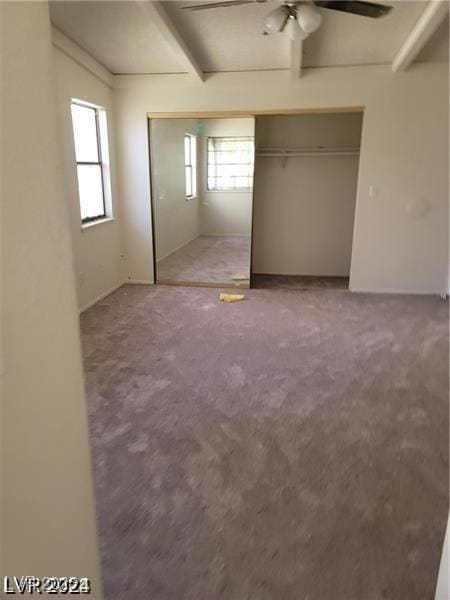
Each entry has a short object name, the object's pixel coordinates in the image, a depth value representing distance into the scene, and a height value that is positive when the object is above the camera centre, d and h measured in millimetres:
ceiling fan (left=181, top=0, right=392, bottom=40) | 2525 +1043
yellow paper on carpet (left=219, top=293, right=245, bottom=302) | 4633 -1301
